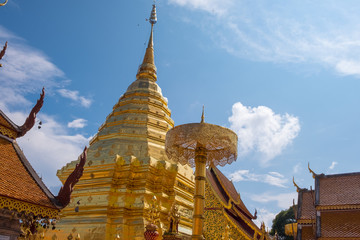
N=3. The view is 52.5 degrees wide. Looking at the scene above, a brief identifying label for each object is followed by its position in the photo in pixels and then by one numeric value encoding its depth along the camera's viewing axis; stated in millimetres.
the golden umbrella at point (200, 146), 7910
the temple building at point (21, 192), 5465
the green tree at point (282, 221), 27375
